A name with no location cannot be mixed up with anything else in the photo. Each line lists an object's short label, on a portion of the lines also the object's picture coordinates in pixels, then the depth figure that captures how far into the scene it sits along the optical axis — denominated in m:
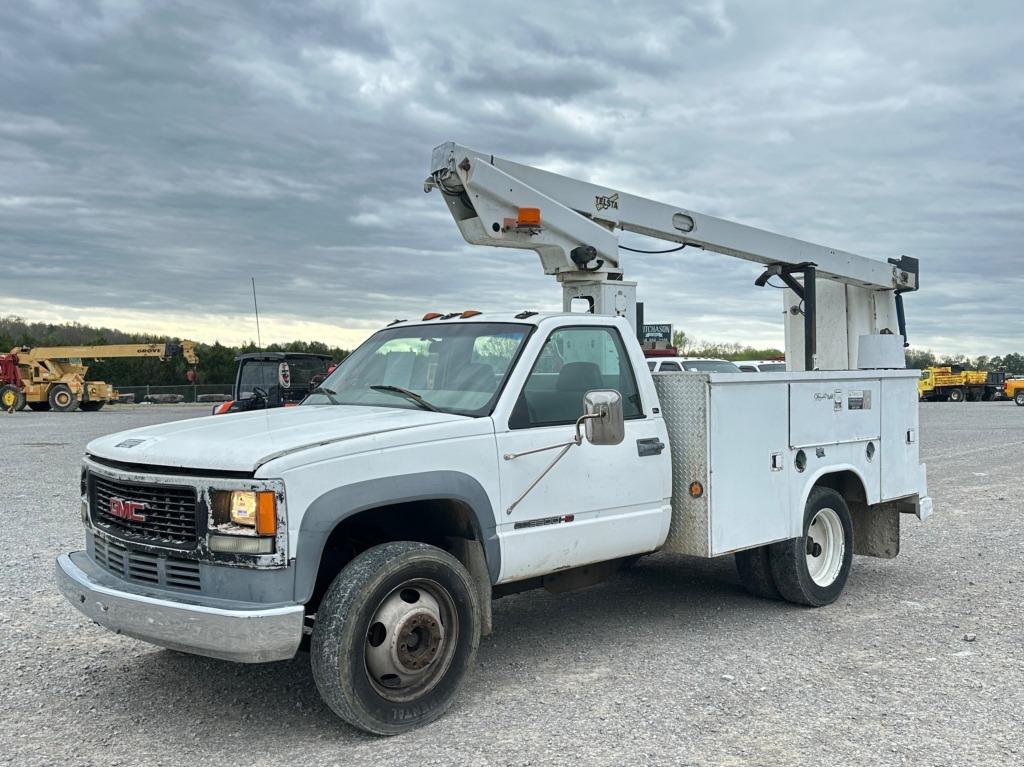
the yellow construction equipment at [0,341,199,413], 40.41
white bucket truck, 4.10
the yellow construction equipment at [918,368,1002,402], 50.06
